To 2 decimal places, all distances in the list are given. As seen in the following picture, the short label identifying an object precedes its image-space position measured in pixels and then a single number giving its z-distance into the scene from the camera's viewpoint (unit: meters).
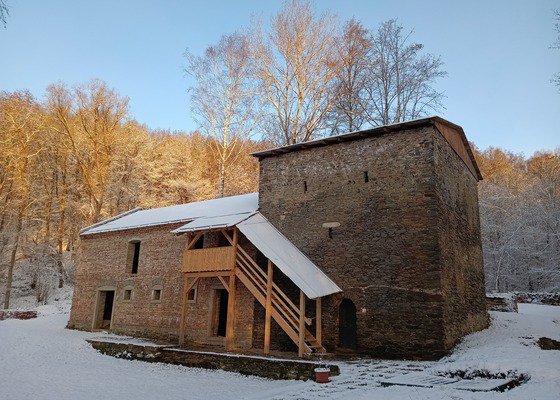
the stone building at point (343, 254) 12.53
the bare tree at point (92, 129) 27.67
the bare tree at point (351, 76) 22.94
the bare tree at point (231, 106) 24.23
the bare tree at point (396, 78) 21.78
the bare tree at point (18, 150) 26.30
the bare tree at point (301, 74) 22.62
